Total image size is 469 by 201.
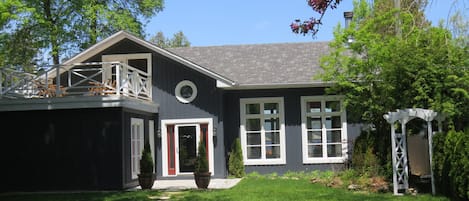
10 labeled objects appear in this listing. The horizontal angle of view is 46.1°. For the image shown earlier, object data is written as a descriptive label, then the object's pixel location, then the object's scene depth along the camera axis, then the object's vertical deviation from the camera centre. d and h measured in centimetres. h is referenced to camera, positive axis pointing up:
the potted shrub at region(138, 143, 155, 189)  1470 -107
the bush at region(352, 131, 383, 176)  1398 -73
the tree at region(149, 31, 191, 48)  5531 +928
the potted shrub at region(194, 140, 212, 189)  1432 -105
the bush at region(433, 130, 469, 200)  1015 -71
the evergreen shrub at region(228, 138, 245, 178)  1783 -103
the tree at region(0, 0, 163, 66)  2725 +545
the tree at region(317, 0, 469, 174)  1222 +140
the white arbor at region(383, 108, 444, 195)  1212 -25
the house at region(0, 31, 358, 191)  1722 +71
